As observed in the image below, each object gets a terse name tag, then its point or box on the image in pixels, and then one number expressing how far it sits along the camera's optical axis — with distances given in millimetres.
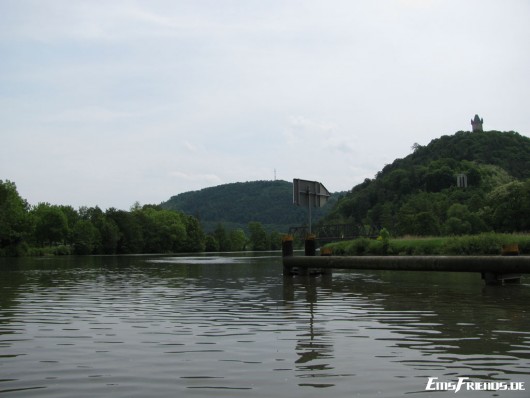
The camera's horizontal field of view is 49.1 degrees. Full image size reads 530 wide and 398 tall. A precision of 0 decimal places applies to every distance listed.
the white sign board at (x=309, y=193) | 22938
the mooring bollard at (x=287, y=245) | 24609
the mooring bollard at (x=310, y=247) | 23906
